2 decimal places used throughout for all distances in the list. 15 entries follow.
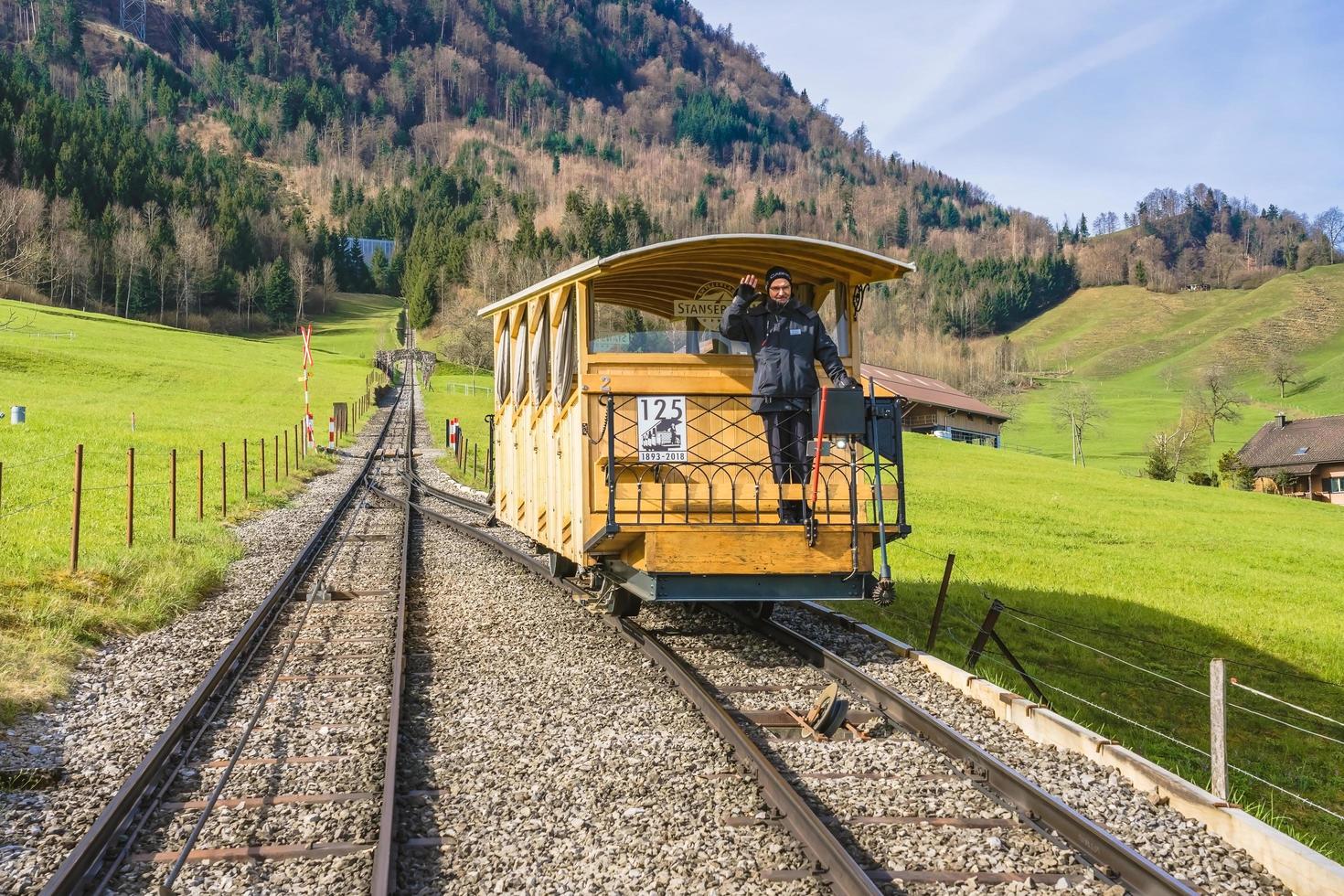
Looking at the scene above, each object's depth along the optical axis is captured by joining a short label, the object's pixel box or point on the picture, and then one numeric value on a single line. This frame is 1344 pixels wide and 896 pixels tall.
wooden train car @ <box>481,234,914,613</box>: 7.97
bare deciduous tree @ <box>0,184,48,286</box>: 81.81
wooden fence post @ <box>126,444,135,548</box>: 12.81
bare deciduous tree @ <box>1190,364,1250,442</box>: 84.24
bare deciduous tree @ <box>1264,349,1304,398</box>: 114.25
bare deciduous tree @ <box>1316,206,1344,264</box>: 179.38
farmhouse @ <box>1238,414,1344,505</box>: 69.44
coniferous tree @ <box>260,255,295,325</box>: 115.38
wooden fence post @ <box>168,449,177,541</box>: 14.13
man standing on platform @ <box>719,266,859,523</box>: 8.12
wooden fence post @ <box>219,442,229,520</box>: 18.42
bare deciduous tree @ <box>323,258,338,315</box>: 133.38
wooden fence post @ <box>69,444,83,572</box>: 10.23
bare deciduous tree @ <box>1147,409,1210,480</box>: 68.06
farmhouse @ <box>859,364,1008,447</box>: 76.25
